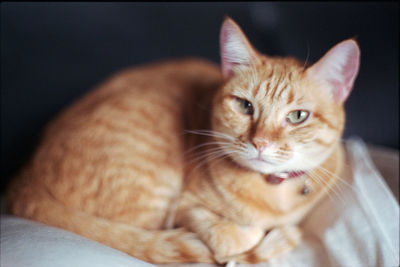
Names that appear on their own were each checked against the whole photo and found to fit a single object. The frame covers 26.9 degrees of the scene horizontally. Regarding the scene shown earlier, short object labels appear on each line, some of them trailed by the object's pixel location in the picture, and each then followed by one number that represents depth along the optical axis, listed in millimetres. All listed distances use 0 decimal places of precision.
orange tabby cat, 633
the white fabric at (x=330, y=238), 601
